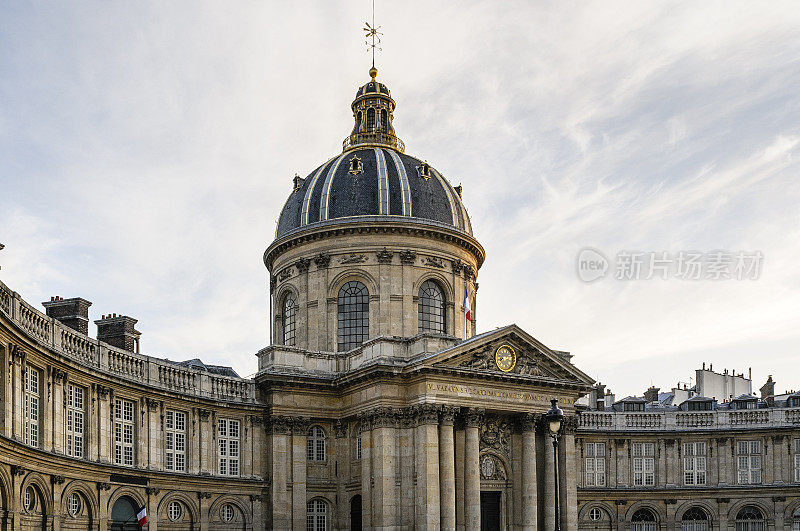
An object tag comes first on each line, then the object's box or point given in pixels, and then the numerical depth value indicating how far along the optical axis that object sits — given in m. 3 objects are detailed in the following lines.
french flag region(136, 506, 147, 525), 49.84
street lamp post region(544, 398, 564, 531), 36.16
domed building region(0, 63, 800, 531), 45.41
